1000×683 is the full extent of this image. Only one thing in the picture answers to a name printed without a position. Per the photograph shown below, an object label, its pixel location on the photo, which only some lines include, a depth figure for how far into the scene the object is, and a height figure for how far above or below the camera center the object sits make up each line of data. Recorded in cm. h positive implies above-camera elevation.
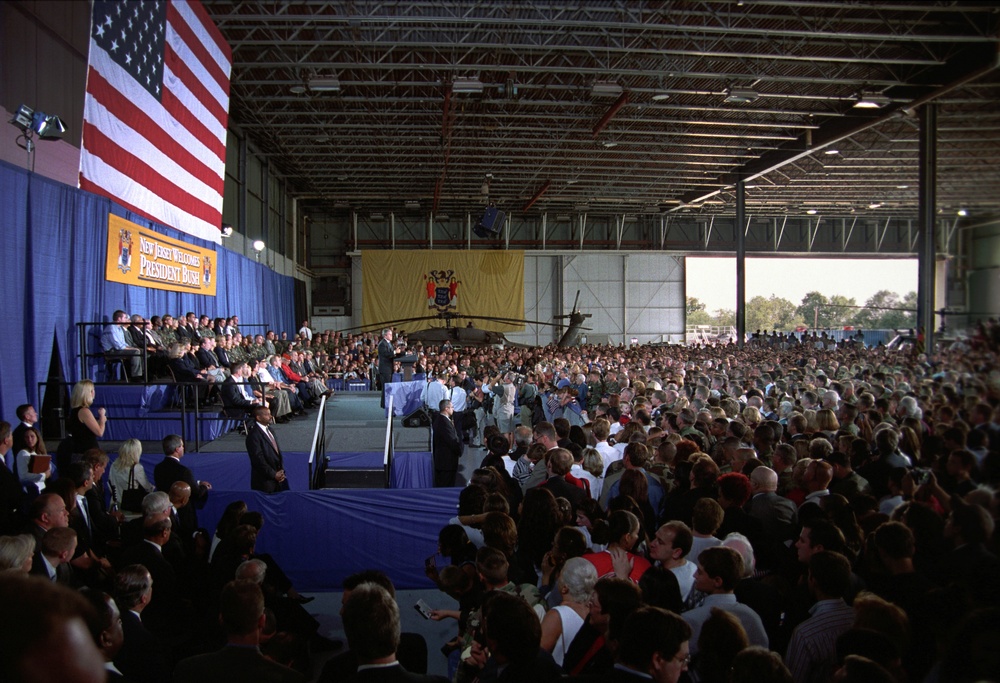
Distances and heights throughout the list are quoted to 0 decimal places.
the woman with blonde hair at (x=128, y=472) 554 -108
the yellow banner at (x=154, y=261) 1000 +151
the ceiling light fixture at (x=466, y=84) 1484 +601
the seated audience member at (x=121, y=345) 902 +0
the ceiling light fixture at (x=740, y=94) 1596 +629
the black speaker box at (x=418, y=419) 1132 -122
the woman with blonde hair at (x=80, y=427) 627 -79
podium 1365 -33
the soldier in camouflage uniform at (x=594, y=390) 1224 -75
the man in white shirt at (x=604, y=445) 615 -91
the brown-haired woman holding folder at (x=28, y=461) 529 -97
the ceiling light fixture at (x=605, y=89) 1571 +627
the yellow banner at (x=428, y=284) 3038 +300
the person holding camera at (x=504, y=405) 1243 -106
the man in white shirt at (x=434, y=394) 1185 -82
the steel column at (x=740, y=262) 2458 +344
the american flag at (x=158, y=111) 859 +354
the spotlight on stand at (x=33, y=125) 791 +274
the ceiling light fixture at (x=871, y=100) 1577 +616
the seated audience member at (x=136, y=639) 282 -128
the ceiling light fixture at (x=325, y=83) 1507 +610
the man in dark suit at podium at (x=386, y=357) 1356 -19
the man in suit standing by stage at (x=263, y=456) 645 -108
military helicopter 2686 +59
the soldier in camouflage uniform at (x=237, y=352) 1185 -10
